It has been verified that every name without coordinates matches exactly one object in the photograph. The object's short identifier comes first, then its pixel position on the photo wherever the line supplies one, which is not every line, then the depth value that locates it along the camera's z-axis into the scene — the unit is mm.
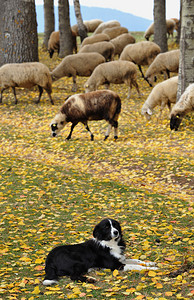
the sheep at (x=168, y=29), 29812
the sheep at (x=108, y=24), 29791
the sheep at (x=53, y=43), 26578
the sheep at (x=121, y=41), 23828
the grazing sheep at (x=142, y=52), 19812
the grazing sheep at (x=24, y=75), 15719
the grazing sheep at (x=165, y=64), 17609
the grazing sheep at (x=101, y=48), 20953
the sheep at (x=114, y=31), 26891
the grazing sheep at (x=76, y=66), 18078
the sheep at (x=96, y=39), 23281
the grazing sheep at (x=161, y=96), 14070
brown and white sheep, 12047
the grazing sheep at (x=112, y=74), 16312
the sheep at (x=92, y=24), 34438
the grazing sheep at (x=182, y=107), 12414
